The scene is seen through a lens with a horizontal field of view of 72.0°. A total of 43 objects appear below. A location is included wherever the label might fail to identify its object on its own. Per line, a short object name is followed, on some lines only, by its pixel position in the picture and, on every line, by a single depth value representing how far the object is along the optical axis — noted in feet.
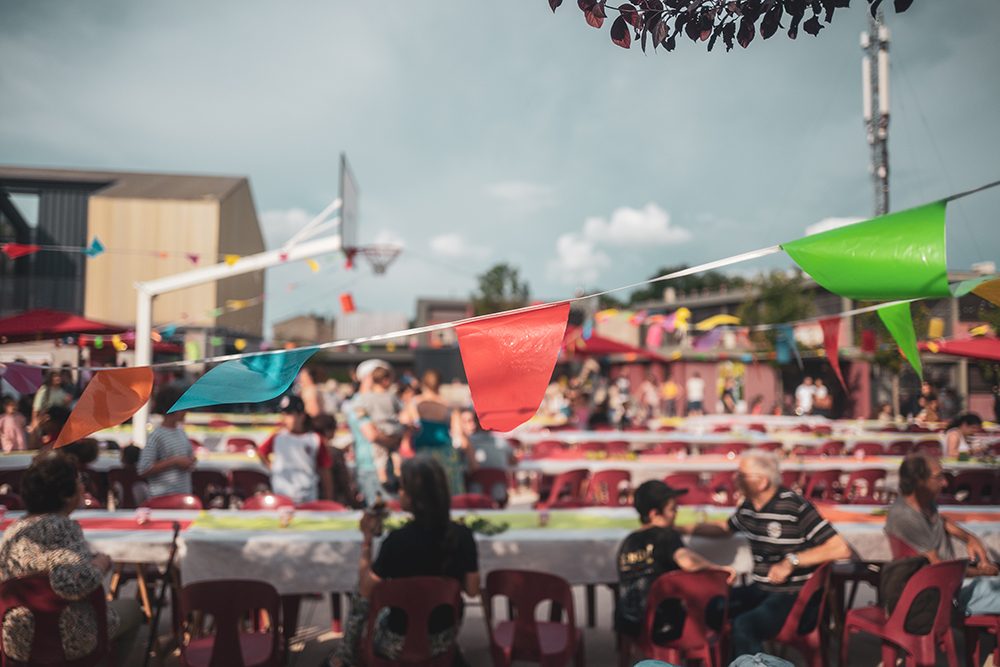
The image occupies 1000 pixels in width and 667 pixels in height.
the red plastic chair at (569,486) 21.52
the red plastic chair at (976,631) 11.46
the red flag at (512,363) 7.50
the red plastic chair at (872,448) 30.19
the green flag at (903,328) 9.54
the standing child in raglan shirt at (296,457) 17.92
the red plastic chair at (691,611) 10.32
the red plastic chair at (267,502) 15.99
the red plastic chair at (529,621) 10.30
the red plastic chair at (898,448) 30.40
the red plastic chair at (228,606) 9.52
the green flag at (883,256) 6.85
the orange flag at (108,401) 8.57
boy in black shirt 10.71
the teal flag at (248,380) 8.39
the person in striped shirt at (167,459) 16.71
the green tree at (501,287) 160.23
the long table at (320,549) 12.57
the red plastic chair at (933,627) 10.62
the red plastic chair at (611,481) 20.91
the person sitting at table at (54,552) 9.13
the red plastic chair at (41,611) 9.01
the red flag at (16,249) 24.70
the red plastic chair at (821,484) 23.13
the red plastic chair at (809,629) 10.95
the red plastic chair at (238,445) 31.04
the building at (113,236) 75.77
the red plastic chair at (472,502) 16.47
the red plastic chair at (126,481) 20.49
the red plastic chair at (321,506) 15.74
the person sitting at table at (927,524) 11.90
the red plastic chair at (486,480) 21.54
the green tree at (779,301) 83.25
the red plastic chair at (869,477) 23.04
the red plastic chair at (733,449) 28.25
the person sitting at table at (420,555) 9.94
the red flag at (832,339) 12.98
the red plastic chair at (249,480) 20.56
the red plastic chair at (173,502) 15.76
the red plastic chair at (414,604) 9.55
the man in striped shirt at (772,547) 11.23
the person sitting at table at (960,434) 25.84
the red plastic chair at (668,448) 30.42
